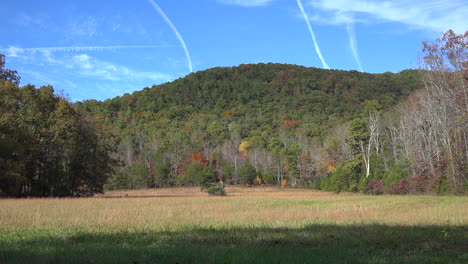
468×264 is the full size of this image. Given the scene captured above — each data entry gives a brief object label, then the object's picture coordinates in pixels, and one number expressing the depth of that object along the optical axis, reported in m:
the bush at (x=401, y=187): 42.03
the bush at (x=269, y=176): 90.44
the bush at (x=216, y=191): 46.31
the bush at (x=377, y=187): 46.31
